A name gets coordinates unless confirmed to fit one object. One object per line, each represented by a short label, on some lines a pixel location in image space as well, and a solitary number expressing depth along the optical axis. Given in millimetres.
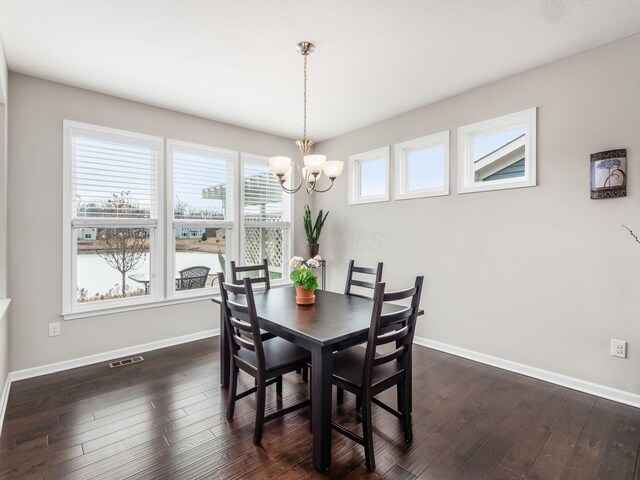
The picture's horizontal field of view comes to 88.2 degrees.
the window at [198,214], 3965
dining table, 1840
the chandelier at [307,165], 2582
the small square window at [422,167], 3742
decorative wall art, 2561
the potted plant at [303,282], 2561
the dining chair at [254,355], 2066
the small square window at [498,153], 3074
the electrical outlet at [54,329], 3180
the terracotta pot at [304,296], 2580
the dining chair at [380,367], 1858
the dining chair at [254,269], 3170
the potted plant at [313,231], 4934
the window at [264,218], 4617
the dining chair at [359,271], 2987
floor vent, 3305
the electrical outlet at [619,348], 2596
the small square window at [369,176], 4352
